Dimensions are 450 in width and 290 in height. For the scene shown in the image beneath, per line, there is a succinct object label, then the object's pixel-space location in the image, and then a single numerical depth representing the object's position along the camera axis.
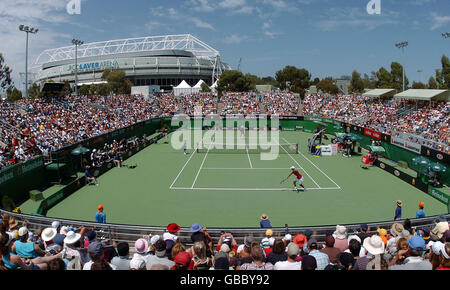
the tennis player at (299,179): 18.77
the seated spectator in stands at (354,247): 6.36
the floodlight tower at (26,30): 40.31
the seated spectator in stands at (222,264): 5.49
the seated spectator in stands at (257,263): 5.62
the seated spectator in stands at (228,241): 8.33
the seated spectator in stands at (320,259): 5.82
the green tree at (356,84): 102.81
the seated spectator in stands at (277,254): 6.07
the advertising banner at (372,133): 30.87
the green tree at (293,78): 96.69
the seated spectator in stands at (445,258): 5.29
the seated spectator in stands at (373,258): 5.85
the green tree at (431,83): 78.34
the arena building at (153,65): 112.50
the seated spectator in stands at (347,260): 5.92
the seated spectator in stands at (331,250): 6.62
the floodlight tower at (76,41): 51.27
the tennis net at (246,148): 34.31
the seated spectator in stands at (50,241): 7.48
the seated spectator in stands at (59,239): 7.90
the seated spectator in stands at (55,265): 5.09
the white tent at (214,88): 94.99
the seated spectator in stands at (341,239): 7.67
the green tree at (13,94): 71.22
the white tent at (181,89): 82.31
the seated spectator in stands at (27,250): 7.09
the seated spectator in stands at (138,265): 5.54
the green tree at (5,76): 49.23
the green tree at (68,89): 66.64
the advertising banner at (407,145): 24.14
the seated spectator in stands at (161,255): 5.93
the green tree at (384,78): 79.73
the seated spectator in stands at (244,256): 6.43
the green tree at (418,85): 76.81
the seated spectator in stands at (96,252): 5.92
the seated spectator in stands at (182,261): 5.53
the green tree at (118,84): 84.69
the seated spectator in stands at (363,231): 9.59
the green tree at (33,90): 81.00
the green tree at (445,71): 59.42
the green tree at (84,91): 82.49
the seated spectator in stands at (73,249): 6.89
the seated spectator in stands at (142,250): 6.21
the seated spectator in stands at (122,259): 6.08
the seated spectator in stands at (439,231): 8.19
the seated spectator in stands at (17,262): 6.02
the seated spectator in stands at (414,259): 5.25
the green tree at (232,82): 89.06
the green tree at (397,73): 81.23
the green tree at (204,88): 88.12
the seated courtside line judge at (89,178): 21.93
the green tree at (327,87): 104.00
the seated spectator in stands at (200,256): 5.95
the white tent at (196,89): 85.00
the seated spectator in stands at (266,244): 7.91
